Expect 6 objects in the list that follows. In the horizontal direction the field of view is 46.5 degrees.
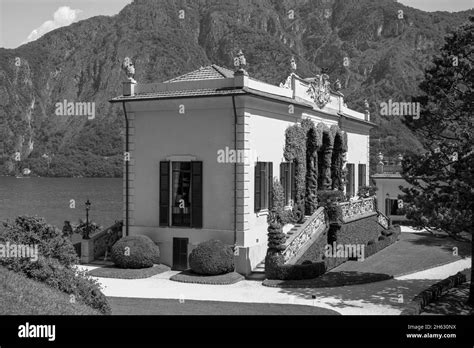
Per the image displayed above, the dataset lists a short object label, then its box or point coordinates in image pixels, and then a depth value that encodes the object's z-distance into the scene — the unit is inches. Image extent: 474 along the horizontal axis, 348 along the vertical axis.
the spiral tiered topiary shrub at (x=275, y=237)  893.8
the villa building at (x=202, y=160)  948.6
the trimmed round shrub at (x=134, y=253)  954.1
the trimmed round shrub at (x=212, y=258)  903.7
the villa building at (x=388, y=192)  1943.9
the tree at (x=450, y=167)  691.4
